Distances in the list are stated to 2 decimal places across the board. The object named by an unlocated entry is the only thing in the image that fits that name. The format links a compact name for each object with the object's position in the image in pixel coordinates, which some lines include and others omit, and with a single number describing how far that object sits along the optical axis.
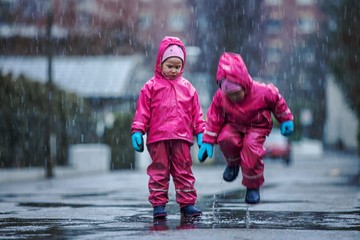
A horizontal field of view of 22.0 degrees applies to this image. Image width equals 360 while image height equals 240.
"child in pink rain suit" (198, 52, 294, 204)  8.32
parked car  40.66
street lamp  23.59
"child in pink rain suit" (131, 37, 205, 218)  8.69
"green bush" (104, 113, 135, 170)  33.81
